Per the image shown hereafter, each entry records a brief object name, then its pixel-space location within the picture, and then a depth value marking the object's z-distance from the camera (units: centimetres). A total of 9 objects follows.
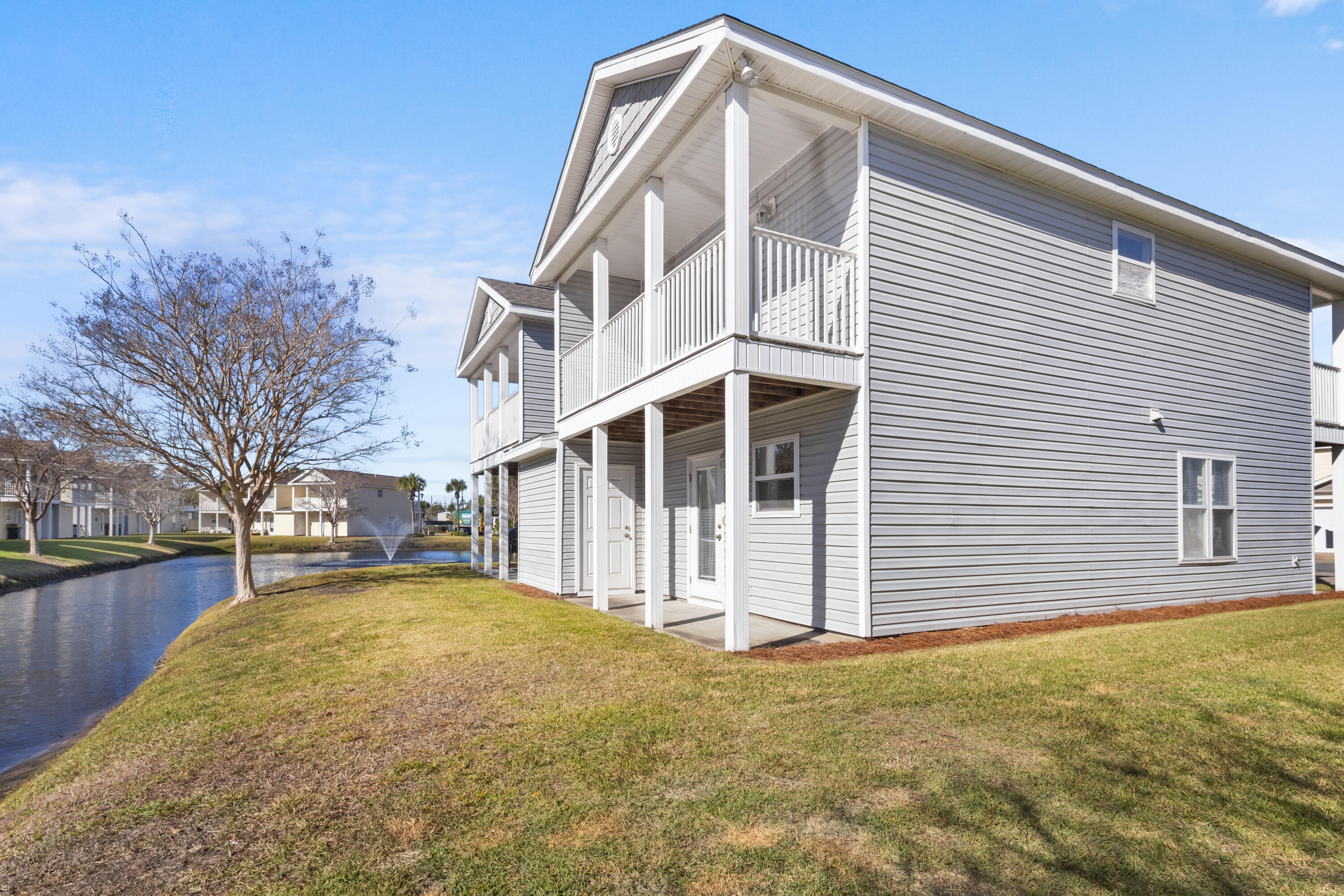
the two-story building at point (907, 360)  777
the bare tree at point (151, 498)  3334
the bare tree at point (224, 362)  1447
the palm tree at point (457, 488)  7581
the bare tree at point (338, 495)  4497
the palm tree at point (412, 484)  6662
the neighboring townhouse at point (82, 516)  4678
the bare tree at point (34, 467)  2594
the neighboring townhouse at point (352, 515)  5772
